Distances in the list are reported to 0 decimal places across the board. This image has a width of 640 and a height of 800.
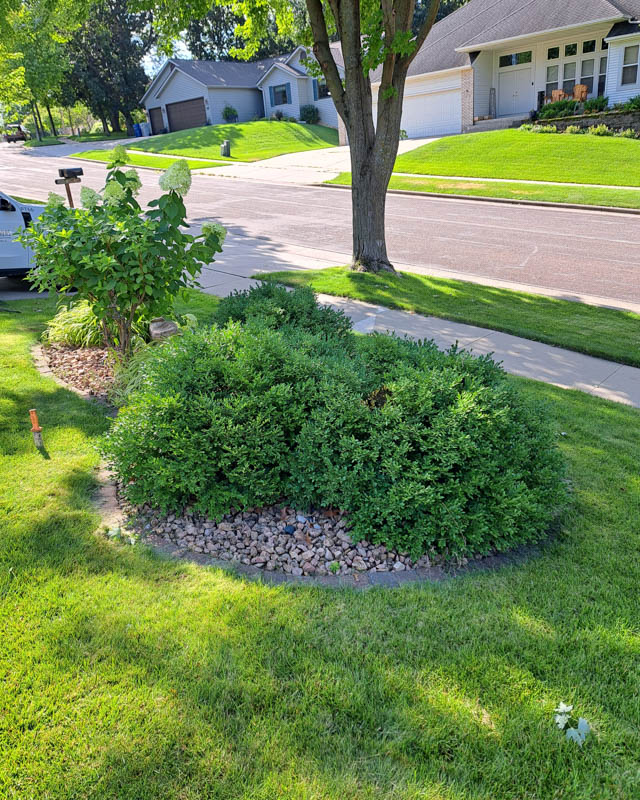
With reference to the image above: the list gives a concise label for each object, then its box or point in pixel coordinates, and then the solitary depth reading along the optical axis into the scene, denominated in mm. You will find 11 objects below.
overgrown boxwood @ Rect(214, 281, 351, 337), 6094
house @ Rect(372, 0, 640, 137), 30297
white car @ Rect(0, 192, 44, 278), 10570
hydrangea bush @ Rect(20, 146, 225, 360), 5508
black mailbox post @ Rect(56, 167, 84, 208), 10695
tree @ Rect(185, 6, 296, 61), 61250
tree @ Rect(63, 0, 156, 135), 54594
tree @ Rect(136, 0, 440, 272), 10086
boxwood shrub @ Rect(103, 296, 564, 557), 3928
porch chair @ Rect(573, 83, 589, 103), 32031
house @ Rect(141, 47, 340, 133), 48344
